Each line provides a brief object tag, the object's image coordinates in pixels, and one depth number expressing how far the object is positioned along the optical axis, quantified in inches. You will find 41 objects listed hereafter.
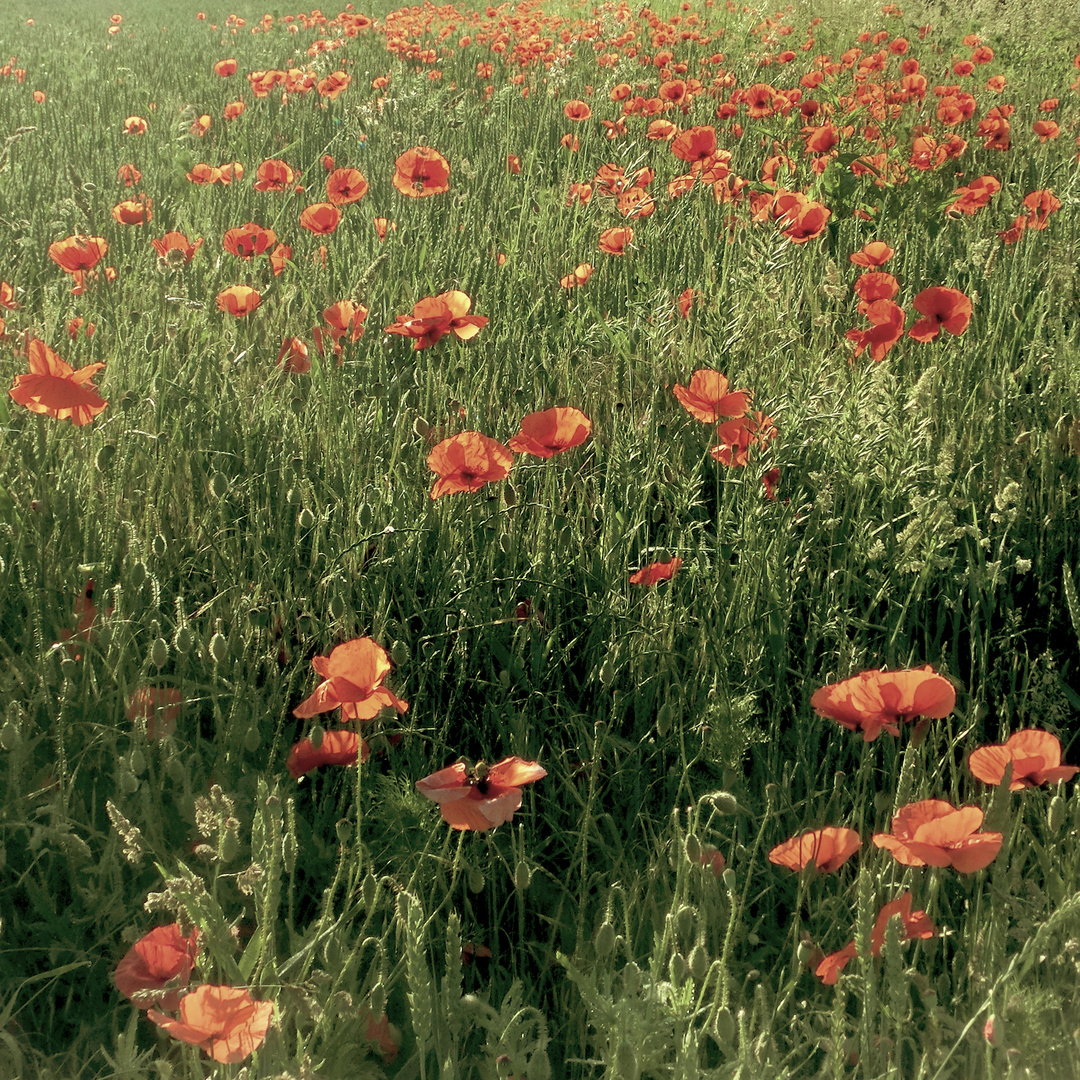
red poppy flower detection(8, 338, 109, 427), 58.6
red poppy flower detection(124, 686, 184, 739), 49.8
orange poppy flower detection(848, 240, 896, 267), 93.4
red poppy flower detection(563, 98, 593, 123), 155.8
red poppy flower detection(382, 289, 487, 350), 75.1
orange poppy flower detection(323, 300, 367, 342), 84.0
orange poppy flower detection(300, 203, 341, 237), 98.2
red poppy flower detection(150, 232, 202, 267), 94.0
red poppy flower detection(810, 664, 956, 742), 44.6
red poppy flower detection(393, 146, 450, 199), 106.4
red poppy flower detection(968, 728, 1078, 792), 45.1
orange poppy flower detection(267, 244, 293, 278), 96.0
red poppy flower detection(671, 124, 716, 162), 117.3
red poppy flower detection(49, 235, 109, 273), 92.6
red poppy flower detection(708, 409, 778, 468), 64.0
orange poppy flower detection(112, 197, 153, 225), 107.9
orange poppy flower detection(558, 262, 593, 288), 101.9
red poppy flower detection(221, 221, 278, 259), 94.0
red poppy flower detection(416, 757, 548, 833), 41.3
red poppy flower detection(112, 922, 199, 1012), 39.2
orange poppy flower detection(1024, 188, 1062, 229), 108.7
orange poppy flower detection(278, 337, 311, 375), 83.6
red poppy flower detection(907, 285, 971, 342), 76.5
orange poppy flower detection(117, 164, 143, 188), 131.0
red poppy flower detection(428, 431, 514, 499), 57.4
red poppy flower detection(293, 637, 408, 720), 46.0
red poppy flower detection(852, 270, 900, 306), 82.5
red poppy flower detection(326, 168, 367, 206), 109.3
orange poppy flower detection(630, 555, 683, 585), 60.6
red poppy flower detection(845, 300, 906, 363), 77.2
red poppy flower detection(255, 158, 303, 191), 116.2
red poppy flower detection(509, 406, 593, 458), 61.8
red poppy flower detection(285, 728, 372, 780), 50.4
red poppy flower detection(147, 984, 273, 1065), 33.0
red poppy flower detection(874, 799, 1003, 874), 39.1
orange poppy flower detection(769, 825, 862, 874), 44.4
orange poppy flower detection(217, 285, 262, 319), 85.9
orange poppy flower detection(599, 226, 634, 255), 103.2
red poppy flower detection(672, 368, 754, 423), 66.8
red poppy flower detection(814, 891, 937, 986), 40.6
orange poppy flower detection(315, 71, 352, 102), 167.2
